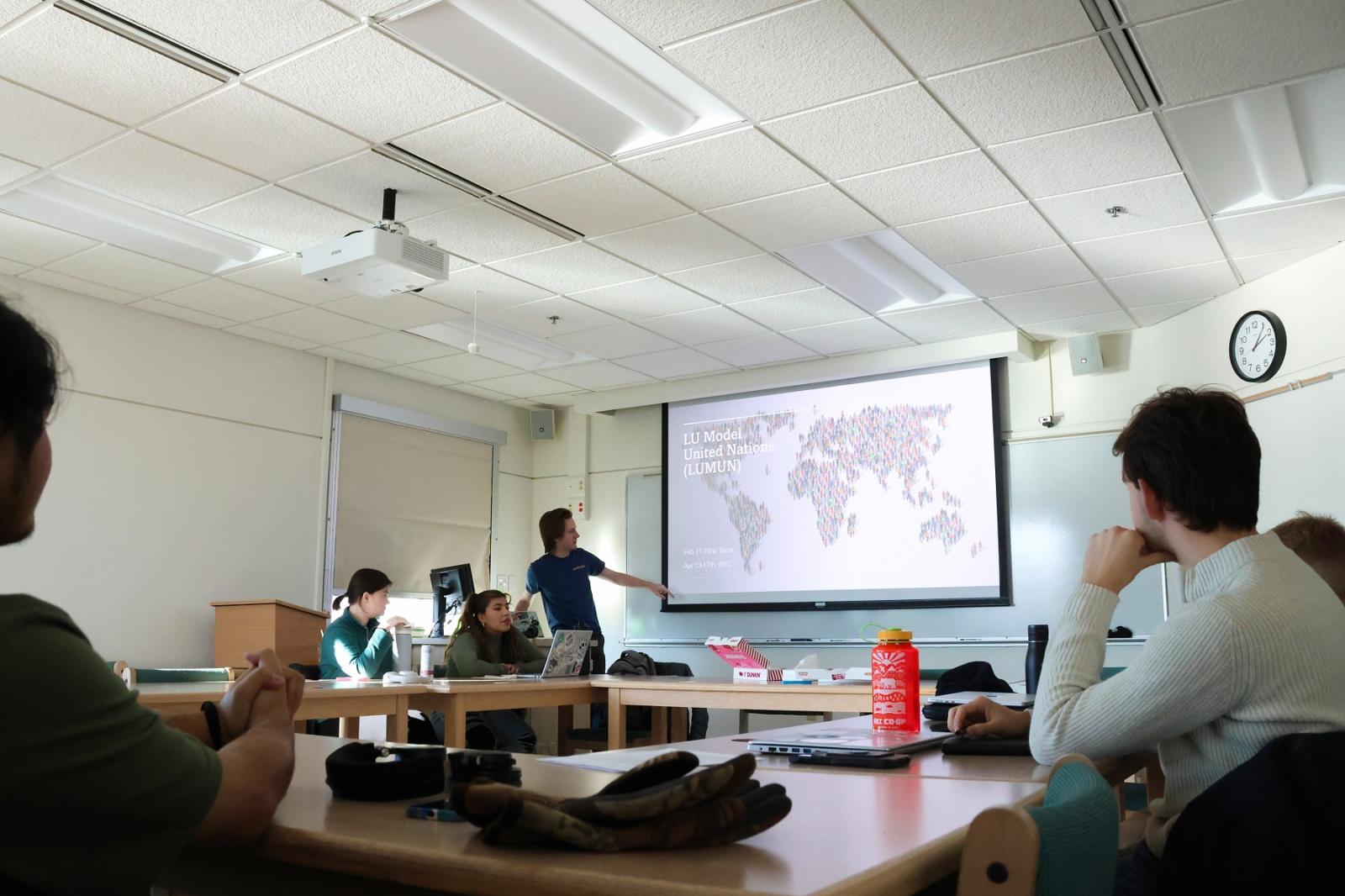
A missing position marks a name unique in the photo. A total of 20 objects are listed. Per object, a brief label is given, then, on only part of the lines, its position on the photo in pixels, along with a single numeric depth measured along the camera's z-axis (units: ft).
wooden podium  20.34
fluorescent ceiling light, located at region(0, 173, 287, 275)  15.85
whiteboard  21.50
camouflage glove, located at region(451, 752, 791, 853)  2.72
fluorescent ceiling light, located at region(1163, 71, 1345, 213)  13.48
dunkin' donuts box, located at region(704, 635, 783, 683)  16.42
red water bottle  6.38
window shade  24.57
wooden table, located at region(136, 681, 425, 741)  10.42
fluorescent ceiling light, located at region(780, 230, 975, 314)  18.39
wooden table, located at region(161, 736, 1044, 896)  2.51
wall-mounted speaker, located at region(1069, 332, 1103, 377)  22.00
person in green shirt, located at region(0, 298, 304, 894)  2.65
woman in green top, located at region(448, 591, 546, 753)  16.52
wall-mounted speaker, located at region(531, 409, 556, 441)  29.40
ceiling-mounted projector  14.93
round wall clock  18.35
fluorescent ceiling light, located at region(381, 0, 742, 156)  11.35
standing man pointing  21.22
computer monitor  20.95
